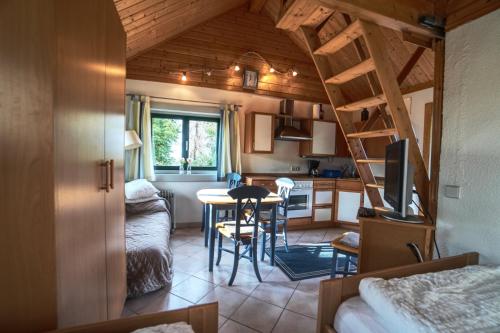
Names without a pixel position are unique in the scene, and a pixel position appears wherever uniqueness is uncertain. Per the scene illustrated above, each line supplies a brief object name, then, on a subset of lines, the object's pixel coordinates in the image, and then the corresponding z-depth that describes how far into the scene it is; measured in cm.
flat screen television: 172
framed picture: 448
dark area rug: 278
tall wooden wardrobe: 72
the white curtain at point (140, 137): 386
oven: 440
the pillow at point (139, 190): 326
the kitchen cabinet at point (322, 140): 479
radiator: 401
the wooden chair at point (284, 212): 310
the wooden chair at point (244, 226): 244
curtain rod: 410
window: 420
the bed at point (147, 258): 216
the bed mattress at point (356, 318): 103
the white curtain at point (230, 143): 434
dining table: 273
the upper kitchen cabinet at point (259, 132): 442
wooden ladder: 178
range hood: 453
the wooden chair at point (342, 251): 210
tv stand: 180
